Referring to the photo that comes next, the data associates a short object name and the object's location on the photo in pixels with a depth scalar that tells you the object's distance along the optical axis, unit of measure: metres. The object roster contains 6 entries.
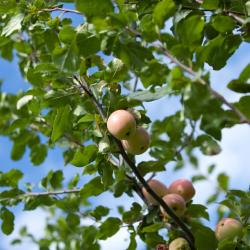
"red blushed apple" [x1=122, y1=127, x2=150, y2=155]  2.52
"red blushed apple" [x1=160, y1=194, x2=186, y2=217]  2.73
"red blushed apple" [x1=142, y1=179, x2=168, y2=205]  3.00
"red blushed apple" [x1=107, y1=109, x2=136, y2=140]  2.25
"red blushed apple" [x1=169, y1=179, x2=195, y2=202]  3.02
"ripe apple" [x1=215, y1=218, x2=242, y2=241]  2.40
